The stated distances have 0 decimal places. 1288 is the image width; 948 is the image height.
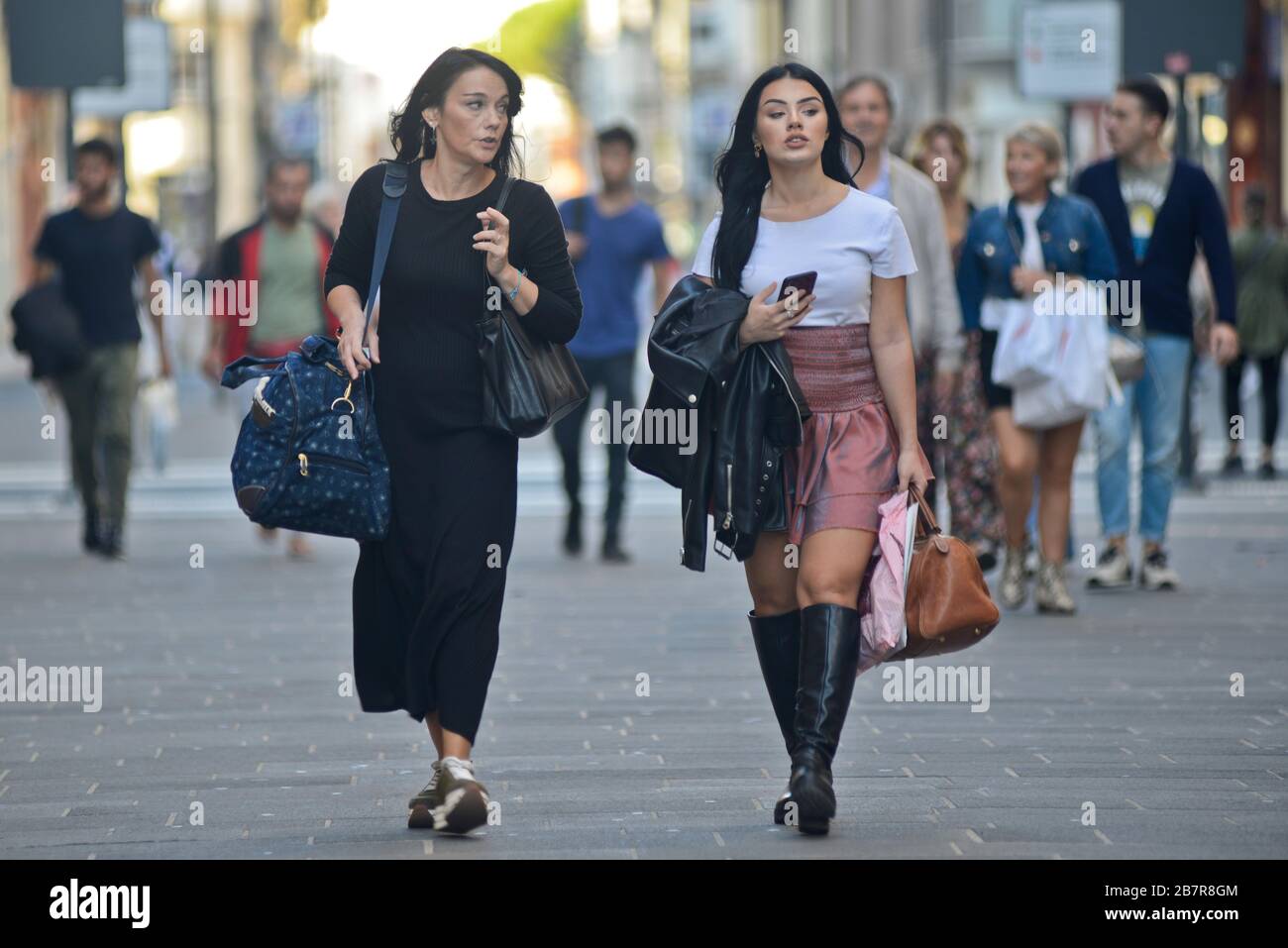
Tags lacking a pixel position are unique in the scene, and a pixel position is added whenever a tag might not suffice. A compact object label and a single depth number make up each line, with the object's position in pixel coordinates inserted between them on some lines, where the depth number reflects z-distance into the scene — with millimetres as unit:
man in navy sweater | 10266
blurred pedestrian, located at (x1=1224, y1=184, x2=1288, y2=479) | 16844
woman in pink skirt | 5699
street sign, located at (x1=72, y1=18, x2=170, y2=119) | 16594
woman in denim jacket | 9625
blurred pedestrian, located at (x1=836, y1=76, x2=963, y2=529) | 9344
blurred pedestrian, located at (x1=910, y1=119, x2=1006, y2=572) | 10664
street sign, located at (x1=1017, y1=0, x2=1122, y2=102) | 17266
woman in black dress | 5766
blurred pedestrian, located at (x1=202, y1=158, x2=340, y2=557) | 12352
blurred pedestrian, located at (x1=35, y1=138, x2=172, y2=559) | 12344
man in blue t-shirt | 12195
